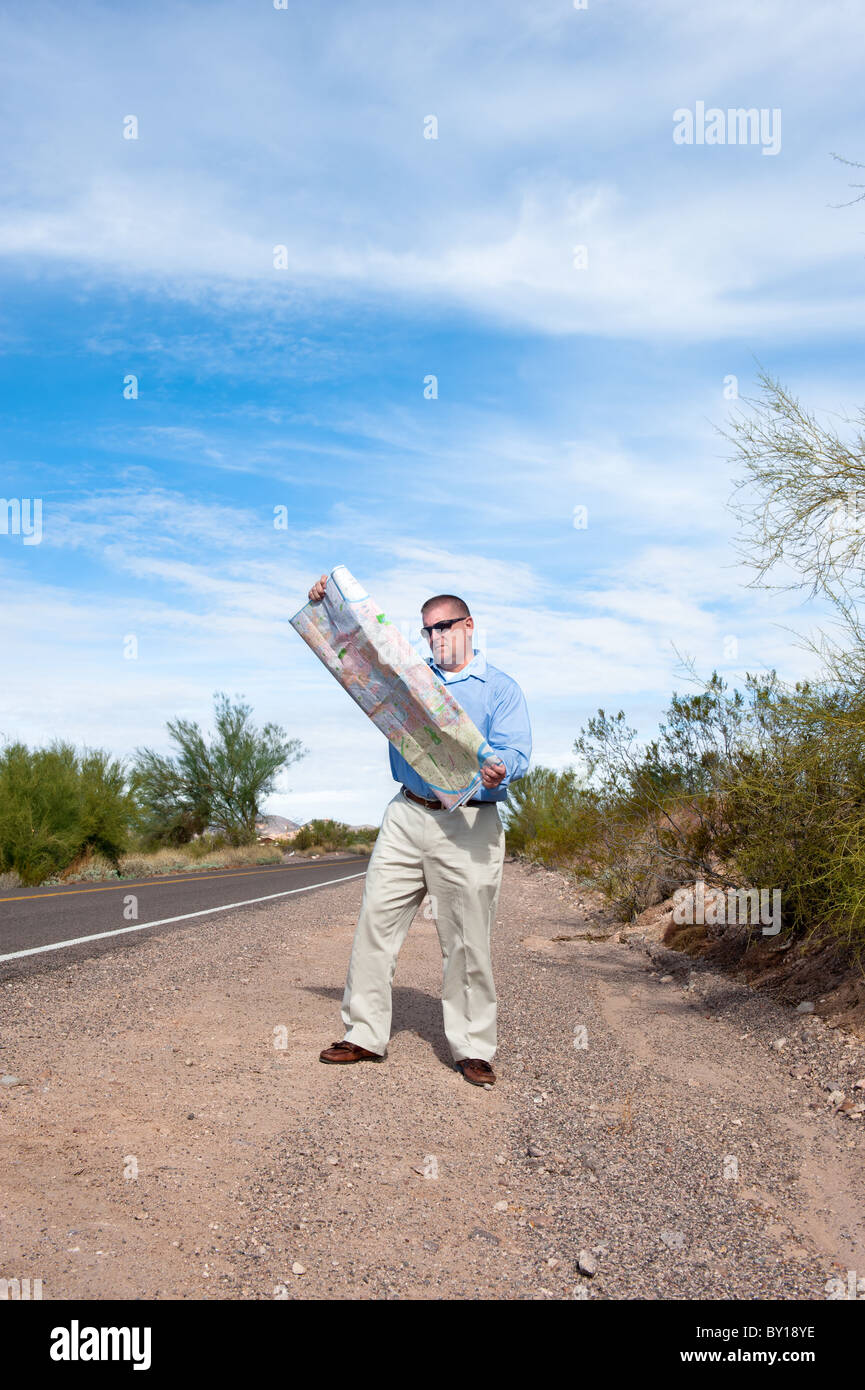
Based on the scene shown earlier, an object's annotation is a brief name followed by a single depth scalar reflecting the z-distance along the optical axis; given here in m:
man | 4.66
